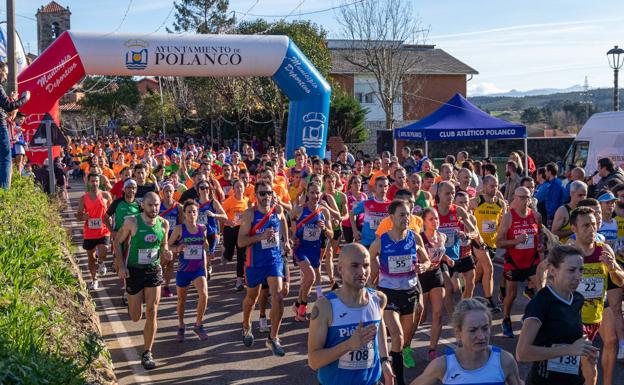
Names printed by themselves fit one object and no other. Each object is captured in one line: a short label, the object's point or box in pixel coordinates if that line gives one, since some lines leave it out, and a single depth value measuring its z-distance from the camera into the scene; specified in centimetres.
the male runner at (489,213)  1009
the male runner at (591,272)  598
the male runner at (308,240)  953
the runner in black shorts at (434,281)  774
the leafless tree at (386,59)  3425
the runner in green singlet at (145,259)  780
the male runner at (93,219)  1151
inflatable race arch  1764
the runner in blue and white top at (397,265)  707
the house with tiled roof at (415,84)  4840
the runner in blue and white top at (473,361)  389
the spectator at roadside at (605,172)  1146
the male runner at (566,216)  859
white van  1661
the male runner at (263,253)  827
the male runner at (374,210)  993
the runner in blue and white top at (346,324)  454
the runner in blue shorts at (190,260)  862
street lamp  1936
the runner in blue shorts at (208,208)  1127
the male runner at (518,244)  874
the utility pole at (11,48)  1412
